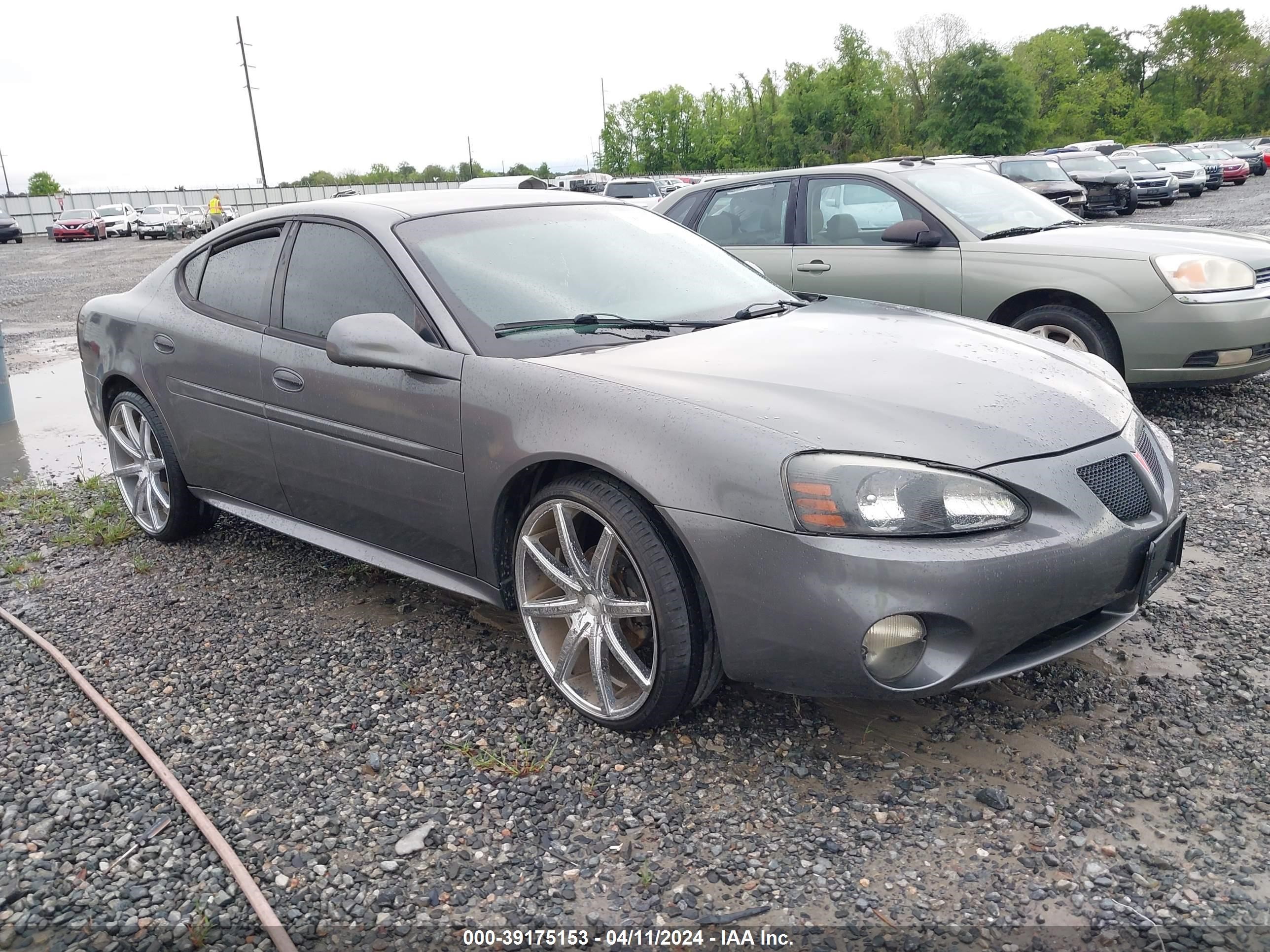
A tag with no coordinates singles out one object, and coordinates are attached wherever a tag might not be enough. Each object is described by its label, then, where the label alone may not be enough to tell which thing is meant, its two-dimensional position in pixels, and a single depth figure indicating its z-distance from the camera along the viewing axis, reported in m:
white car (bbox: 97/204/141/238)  42.03
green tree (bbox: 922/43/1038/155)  59.62
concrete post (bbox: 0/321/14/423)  7.83
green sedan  5.70
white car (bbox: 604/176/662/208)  25.67
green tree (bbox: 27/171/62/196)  101.94
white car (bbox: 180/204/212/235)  39.53
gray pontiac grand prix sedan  2.53
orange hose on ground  2.30
